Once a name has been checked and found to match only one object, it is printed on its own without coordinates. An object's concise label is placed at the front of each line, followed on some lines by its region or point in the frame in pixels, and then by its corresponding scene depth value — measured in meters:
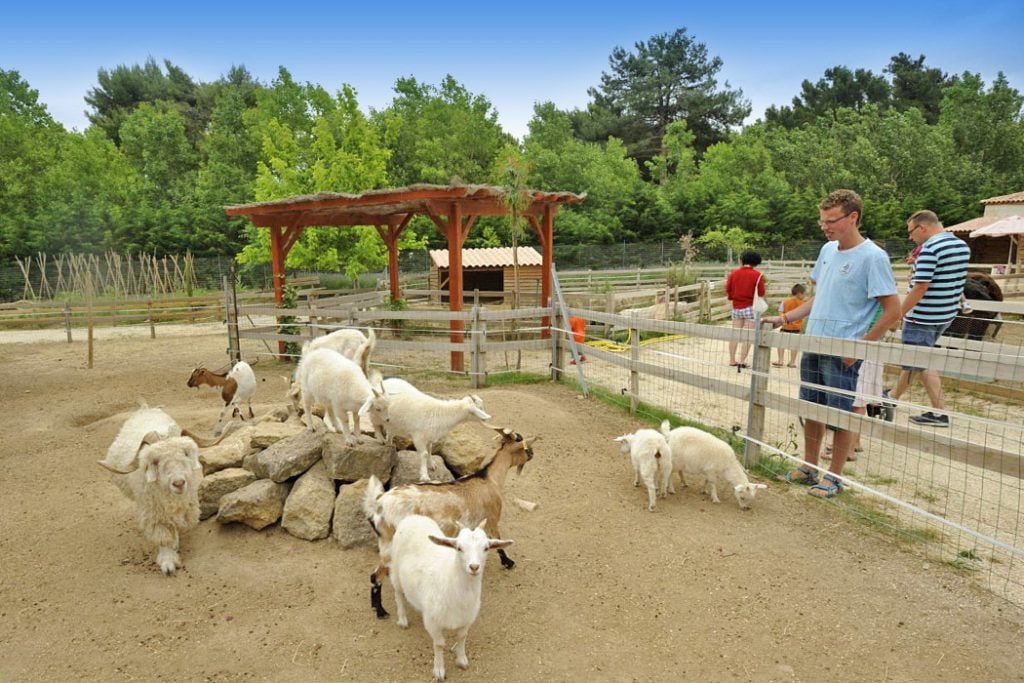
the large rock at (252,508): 4.39
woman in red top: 9.16
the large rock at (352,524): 4.23
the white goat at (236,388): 6.91
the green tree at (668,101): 50.75
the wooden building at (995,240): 27.30
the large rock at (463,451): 5.10
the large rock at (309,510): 4.33
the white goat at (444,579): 2.73
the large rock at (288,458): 4.57
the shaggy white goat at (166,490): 4.05
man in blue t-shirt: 4.18
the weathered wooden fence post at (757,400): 5.18
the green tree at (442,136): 34.28
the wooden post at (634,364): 7.09
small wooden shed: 21.05
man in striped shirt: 5.29
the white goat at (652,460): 4.74
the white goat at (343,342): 6.67
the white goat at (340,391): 4.59
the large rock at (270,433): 4.98
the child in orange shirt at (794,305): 9.56
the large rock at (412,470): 4.66
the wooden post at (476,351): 8.82
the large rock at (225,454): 4.88
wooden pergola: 9.88
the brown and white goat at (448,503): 3.44
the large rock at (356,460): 4.52
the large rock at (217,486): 4.64
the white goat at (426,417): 4.57
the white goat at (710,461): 4.62
